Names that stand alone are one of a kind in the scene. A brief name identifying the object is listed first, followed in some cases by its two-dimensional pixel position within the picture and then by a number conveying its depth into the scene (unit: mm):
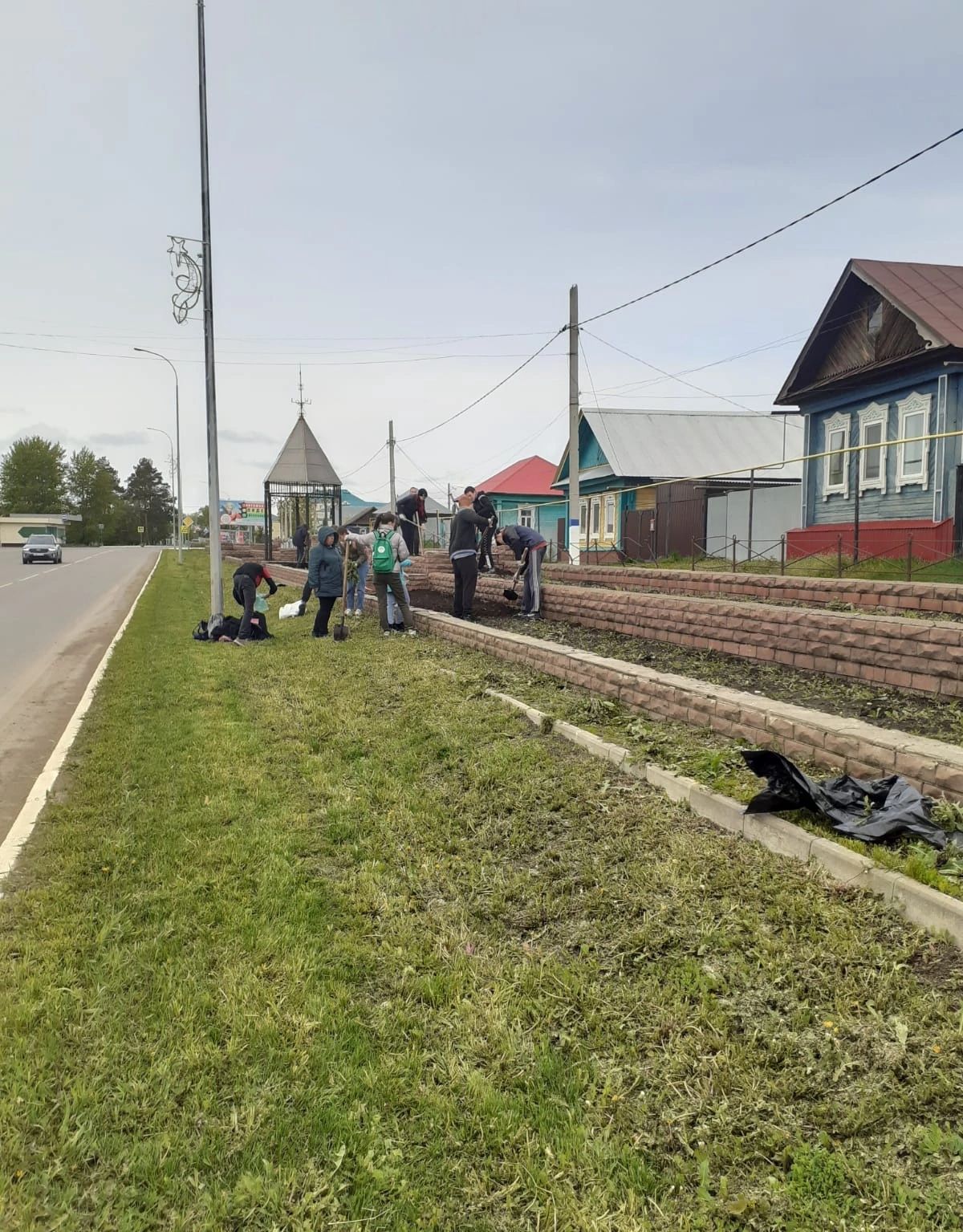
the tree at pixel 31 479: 104812
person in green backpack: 10047
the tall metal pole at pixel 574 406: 18125
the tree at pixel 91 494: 116125
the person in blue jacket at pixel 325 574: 10727
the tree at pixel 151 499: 135250
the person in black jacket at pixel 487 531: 14055
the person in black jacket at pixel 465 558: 10453
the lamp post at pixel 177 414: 36781
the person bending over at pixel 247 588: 10766
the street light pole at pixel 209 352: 11922
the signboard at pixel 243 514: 71250
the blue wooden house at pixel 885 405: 14633
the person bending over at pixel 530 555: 10156
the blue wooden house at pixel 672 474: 21703
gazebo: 27344
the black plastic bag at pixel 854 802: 3133
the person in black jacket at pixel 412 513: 15258
